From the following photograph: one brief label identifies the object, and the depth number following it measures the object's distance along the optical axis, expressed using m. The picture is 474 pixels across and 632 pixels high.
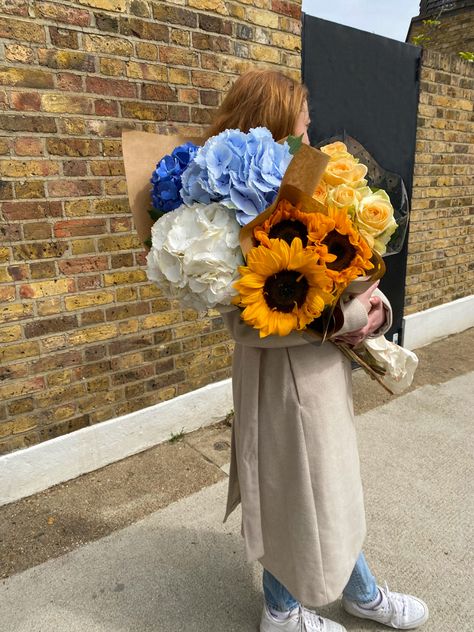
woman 1.41
